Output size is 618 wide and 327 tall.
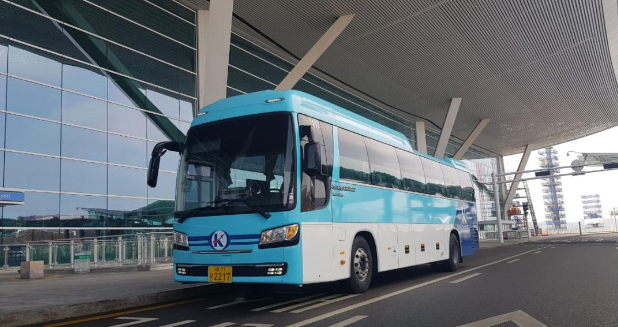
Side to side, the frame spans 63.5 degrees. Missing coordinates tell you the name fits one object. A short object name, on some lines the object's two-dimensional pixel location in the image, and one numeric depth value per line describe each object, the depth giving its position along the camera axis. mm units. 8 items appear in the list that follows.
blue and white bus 7012
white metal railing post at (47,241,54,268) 17703
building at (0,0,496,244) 19078
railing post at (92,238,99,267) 17544
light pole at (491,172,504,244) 41062
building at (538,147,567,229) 184125
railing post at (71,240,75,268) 17484
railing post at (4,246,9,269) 17844
